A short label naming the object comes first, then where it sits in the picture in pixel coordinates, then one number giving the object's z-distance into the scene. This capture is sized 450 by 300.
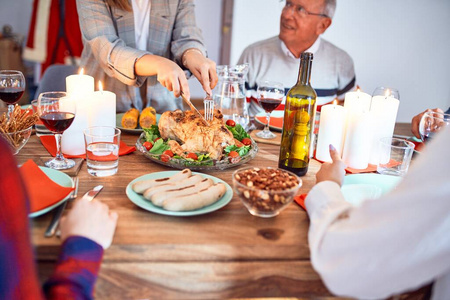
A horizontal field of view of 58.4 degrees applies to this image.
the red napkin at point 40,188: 1.03
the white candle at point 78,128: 1.45
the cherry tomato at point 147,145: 1.47
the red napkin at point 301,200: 1.17
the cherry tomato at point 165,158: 1.37
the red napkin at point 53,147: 1.47
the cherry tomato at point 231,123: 1.72
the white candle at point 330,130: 1.50
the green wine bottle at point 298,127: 1.36
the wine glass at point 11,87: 1.57
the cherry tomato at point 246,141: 1.57
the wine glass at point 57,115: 1.30
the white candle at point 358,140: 1.45
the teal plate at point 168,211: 1.03
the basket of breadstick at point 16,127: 1.37
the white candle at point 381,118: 1.53
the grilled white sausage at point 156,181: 1.12
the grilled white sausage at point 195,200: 1.04
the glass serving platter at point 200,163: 1.35
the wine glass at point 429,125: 1.52
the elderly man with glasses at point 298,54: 3.26
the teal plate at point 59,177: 1.16
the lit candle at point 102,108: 1.49
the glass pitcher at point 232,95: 1.90
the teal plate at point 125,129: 1.78
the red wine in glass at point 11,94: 1.57
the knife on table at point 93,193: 1.12
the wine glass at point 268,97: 1.81
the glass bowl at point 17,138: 1.36
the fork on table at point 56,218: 0.95
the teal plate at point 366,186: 1.18
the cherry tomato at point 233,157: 1.40
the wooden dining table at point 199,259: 0.93
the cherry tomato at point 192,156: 1.38
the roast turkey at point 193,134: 1.43
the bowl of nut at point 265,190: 1.03
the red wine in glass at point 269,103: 1.80
